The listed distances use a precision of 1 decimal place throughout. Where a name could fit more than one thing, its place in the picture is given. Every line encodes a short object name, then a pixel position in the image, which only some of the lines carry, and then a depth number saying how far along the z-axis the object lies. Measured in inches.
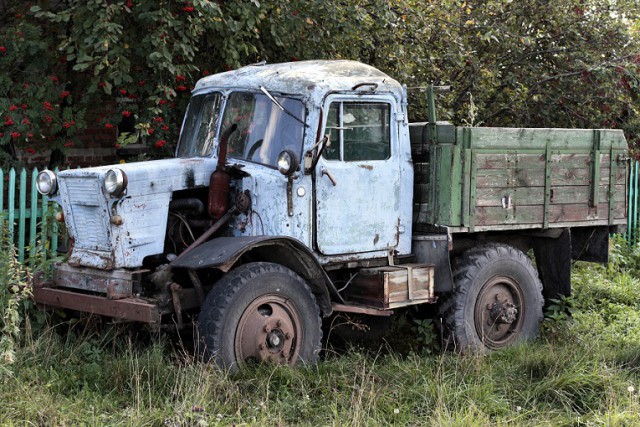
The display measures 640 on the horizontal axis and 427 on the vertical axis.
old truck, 240.7
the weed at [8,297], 212.5
